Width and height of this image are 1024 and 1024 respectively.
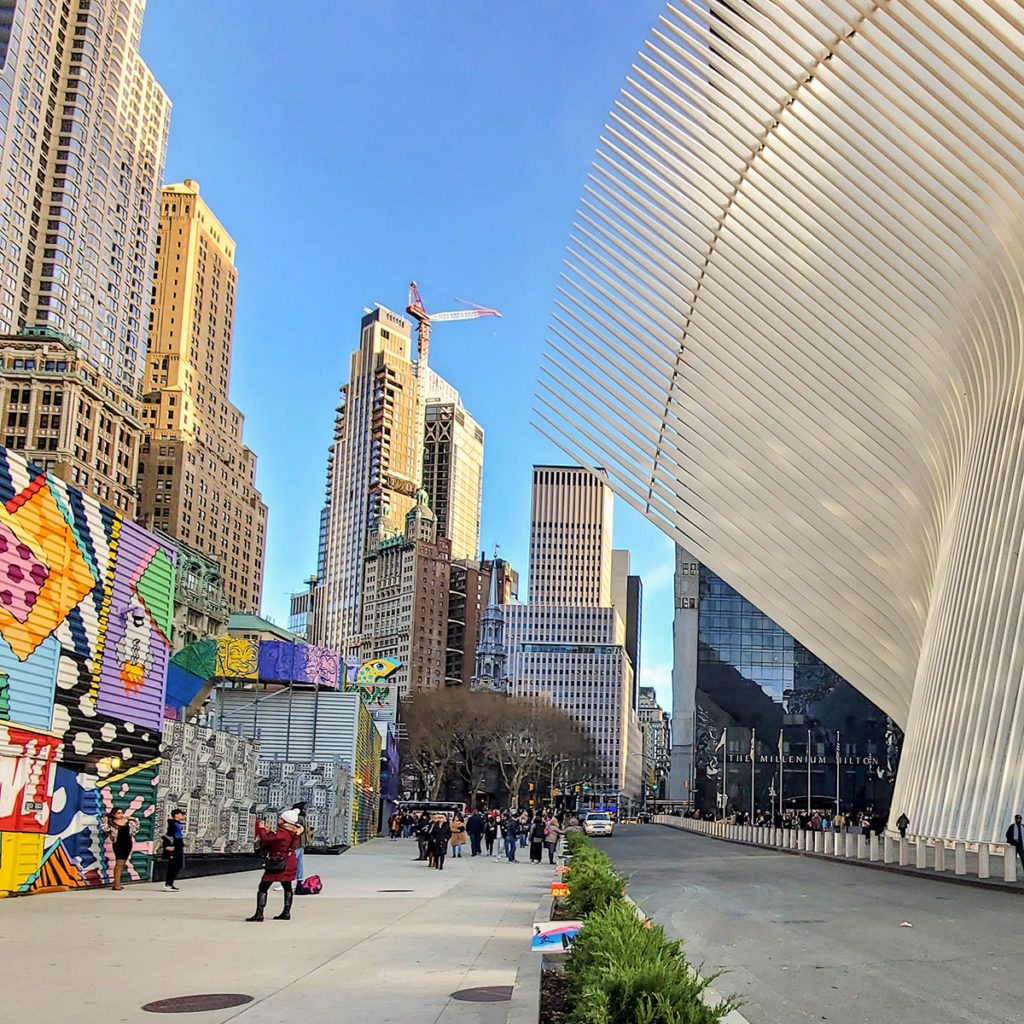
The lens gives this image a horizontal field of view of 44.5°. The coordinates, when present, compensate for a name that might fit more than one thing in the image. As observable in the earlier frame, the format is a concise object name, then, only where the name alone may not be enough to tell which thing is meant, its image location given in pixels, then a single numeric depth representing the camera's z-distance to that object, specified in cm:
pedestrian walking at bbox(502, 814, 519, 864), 3388
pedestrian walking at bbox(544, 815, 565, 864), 3556
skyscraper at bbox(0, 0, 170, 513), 10879
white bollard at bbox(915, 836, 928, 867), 2609
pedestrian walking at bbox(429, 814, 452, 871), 2995
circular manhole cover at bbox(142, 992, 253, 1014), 814
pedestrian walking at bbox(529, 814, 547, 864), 3472
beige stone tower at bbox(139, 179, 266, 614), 14238
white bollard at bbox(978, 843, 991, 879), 2258
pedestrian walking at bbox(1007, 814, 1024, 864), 2164
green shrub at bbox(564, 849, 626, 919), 995
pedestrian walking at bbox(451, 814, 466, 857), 3765
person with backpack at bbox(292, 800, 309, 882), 1501
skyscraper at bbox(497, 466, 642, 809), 19412
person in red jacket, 1387
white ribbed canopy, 2297
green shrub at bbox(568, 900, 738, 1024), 504
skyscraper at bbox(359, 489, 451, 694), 19108
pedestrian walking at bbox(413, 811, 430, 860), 3460
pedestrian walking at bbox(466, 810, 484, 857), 3981
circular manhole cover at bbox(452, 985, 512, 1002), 877
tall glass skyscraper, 11494
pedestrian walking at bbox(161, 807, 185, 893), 1927
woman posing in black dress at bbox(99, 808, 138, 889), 1906
